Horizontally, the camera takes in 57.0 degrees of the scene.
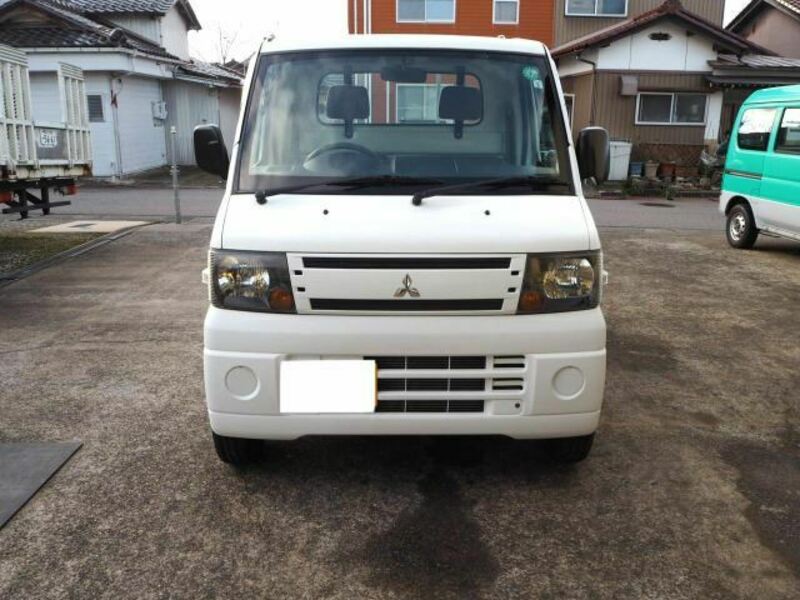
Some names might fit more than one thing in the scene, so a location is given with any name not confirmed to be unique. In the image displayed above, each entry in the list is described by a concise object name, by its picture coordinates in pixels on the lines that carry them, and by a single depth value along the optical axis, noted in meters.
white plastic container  20.08
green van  8.91
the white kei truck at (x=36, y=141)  8.38
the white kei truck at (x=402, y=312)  2.95
